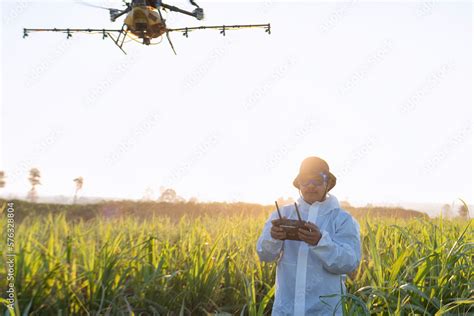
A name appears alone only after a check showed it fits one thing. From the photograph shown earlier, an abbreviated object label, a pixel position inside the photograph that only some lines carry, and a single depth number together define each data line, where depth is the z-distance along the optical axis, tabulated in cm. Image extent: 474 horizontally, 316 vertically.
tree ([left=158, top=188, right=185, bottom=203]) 2417
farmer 272
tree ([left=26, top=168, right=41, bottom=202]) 5266
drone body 1003
